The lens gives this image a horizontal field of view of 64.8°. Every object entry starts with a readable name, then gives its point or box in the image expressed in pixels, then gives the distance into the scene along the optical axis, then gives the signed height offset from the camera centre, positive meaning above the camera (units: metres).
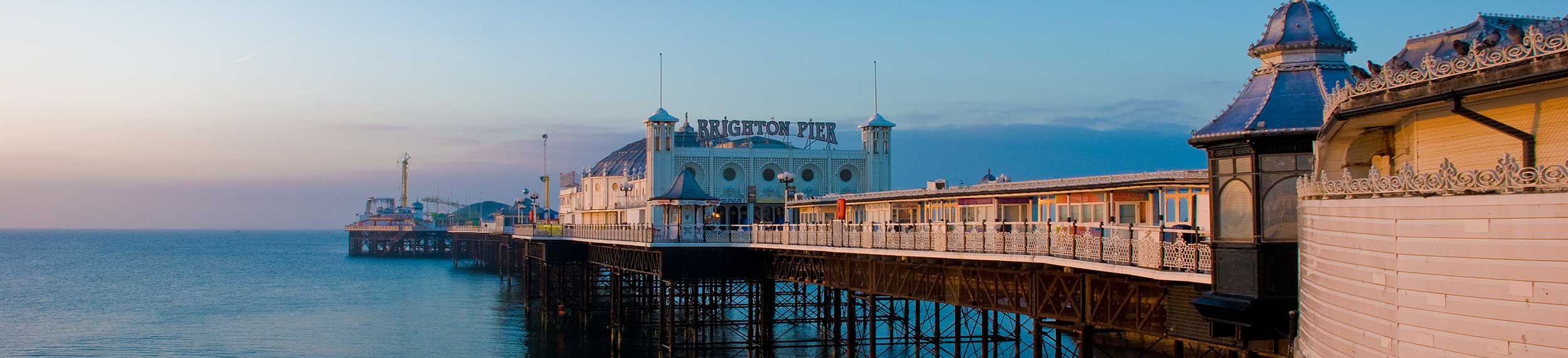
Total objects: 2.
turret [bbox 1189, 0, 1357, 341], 18.45 +0.67
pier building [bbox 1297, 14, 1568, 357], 11.02 -0.01
